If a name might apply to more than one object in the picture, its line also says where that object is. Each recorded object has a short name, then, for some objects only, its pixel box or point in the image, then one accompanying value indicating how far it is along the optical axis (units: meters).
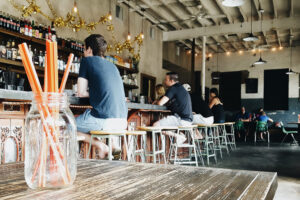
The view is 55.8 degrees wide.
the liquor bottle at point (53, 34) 5.19
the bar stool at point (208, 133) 6.55
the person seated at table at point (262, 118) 10.91
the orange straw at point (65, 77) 0.69
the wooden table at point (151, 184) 0.53
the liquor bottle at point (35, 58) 4.89
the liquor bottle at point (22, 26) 4.71
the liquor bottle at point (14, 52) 4.58
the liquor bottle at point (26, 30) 4.74
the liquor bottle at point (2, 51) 4.43
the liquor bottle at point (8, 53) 4.51
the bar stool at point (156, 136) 3.54
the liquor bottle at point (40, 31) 5.02
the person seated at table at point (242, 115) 12.60
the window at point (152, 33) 9.72
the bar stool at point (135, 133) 2.58
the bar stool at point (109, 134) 2.38
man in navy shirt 4.41
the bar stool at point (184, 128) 4.14
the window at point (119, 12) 7.90
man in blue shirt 2.36
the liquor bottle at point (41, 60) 5.01
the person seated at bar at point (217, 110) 7.04
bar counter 2.44
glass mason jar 0.60
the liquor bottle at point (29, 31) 4.81
